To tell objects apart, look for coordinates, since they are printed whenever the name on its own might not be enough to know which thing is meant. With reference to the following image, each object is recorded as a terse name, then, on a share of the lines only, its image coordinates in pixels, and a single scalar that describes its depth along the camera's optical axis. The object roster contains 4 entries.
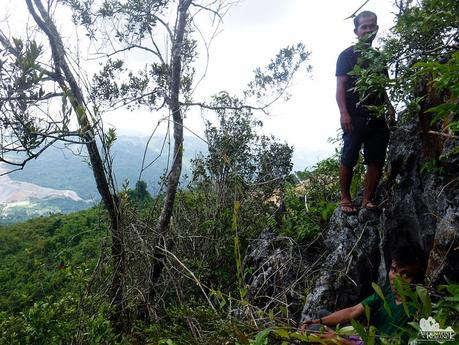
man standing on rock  3.28
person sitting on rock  2.14
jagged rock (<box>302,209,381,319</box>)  3.44
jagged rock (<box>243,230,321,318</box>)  3.99
